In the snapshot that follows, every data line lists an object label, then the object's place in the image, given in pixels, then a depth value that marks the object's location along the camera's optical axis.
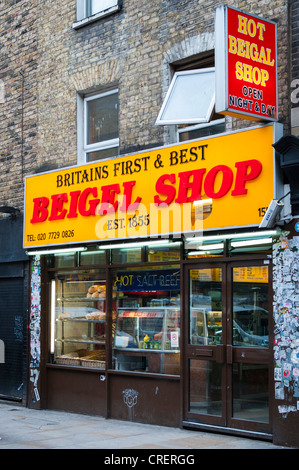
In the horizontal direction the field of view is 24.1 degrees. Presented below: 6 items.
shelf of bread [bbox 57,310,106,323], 11.94
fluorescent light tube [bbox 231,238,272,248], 9.23
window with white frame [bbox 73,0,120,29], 12.00
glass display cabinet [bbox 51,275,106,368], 11.95
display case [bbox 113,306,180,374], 10.63
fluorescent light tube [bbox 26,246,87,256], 11.96
